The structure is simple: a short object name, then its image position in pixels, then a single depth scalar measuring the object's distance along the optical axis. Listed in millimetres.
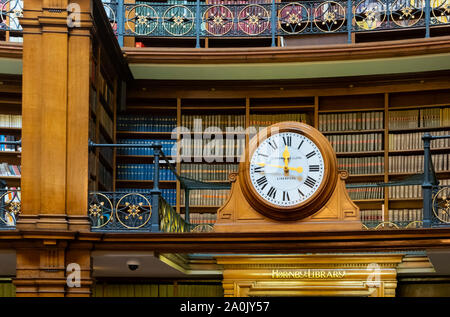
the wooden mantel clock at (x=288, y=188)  6543
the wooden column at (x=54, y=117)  6461
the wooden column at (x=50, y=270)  6340
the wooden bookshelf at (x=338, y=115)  8953
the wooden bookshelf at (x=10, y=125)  8758
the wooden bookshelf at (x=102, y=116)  7503
